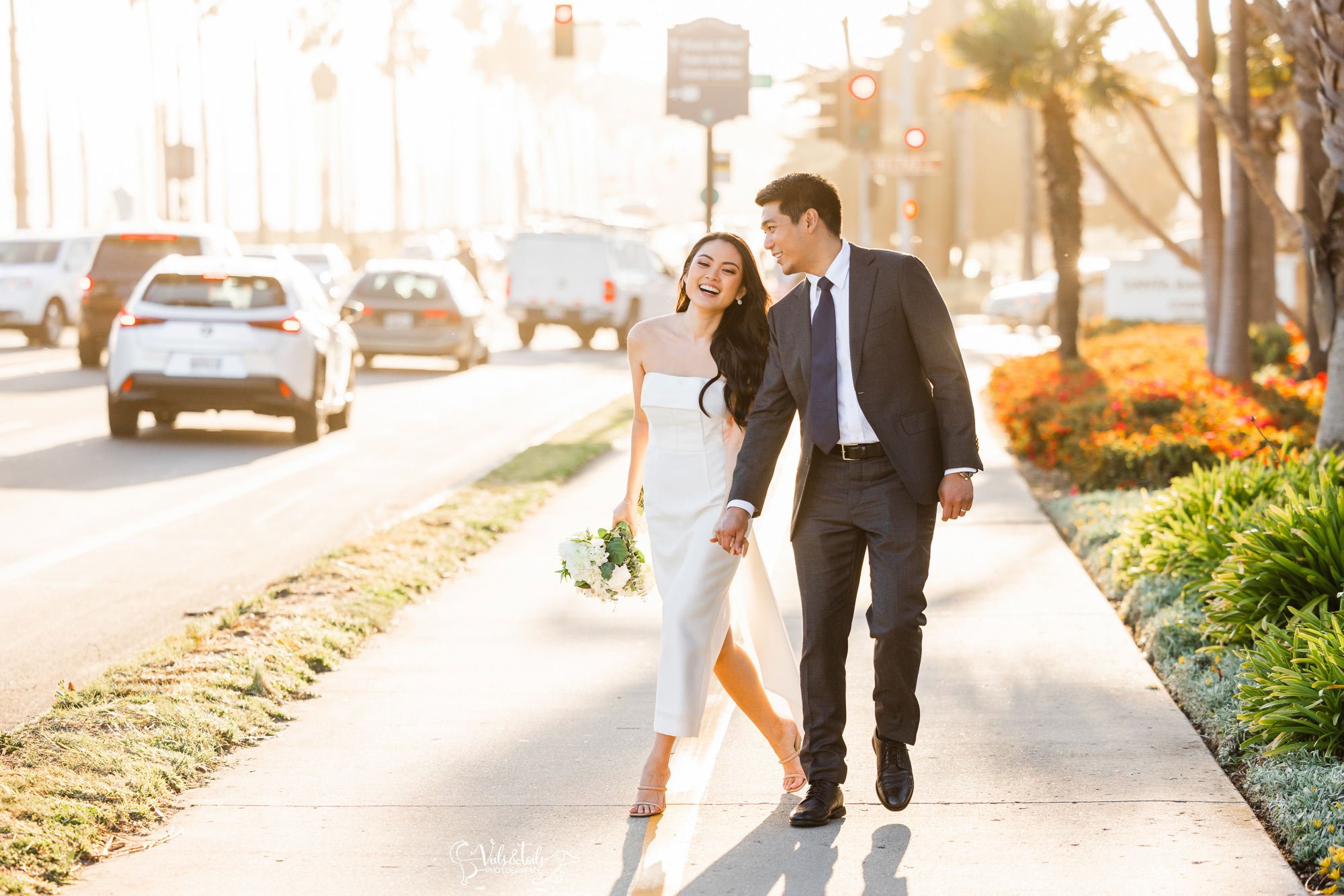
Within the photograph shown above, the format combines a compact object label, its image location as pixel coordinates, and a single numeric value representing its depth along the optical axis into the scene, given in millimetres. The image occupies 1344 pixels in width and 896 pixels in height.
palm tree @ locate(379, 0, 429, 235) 92688
